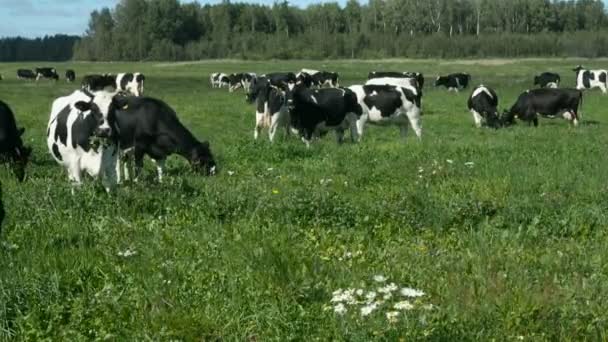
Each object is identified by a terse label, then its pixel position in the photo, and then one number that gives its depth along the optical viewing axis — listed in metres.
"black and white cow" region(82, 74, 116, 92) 48.83
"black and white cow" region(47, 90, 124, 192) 10.89
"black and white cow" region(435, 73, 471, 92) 54.96
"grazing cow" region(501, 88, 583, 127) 28.25
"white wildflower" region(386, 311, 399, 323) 4.43
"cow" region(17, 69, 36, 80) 72.84
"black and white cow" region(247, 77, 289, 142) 21.61
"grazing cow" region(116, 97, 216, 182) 13.69
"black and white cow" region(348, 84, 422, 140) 21.84
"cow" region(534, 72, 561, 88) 53.94
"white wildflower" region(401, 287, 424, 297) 4.71
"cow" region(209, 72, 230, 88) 60.53
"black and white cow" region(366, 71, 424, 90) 44.29
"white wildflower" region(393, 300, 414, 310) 4.56
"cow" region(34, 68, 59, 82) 70.88
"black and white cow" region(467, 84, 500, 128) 27.92
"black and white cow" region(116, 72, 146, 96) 48.22
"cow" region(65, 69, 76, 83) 66.66
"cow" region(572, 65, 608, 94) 50.64
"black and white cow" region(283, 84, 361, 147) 20.94
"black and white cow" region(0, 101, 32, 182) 12.99
